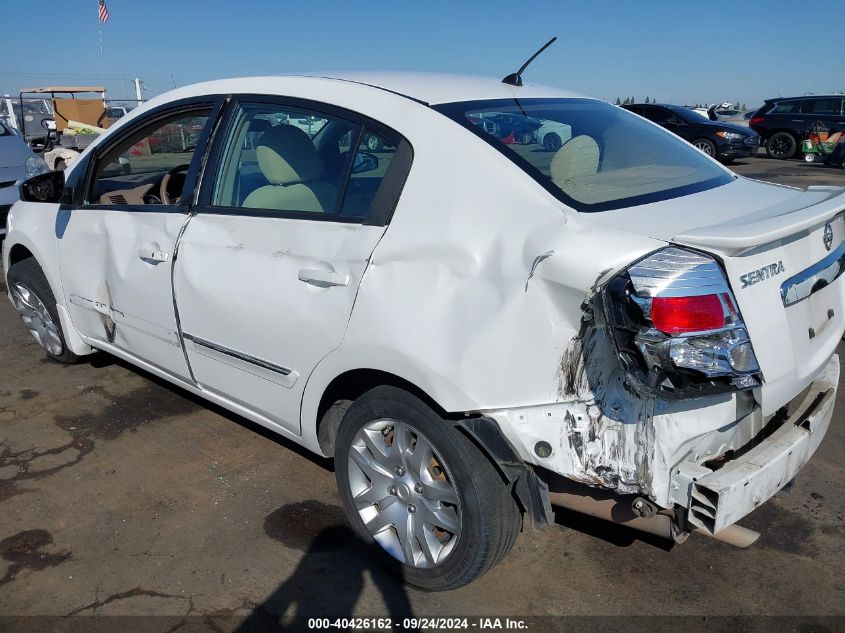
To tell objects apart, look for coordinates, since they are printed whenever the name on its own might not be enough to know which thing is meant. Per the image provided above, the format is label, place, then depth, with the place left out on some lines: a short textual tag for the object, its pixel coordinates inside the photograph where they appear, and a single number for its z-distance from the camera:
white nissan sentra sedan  1.91
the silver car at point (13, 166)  8.00
